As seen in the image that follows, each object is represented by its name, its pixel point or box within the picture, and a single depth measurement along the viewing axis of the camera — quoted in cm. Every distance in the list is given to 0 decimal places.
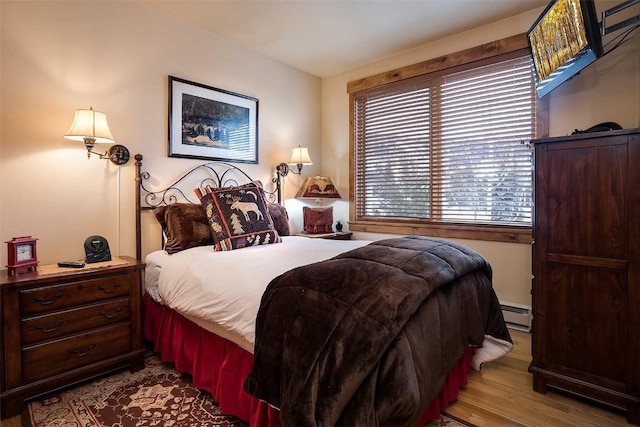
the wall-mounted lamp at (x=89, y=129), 206
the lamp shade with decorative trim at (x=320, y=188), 368
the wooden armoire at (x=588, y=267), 163
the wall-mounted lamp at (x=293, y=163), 363
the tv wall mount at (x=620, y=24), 172
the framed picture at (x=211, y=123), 281
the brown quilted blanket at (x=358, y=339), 106
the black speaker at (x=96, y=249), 210
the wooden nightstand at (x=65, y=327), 165
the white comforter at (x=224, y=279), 152
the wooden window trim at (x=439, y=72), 277
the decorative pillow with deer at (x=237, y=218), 236
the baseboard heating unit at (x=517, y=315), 277
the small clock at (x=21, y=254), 179
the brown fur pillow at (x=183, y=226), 238
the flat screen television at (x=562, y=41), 176
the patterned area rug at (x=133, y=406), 163
